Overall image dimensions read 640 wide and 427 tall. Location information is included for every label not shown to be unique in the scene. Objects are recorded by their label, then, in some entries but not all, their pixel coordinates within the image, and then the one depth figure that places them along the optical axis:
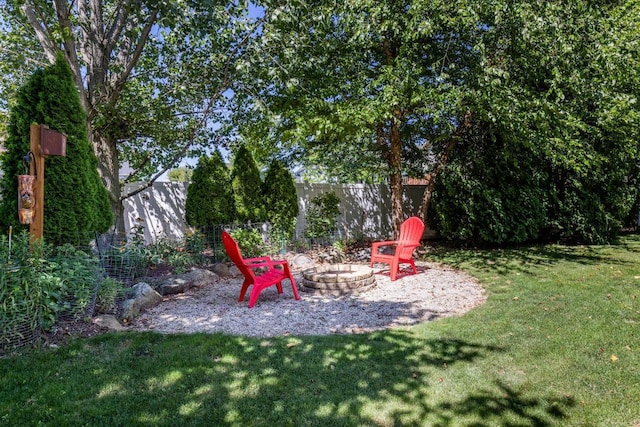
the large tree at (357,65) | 5.25
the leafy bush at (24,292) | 2.71
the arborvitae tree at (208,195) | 6.71
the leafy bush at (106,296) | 3.71
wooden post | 3.44
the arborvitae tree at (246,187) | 7.14
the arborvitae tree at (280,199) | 7.60
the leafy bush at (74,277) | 3.20
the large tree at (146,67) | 4.52
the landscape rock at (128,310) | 3.67
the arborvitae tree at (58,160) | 3.76
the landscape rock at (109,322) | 3.31
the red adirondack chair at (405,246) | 5.46
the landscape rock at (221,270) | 5.92
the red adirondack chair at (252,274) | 4.16
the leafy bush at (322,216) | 8.10
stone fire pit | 4.79
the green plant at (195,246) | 6.42
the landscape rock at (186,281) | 4.80
